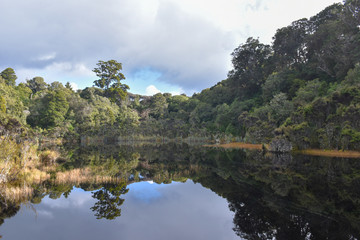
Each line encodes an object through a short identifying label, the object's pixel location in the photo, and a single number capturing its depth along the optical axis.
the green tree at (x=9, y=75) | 60.45
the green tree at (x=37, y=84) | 76.50
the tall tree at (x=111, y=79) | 74.44
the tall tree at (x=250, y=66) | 54.69
